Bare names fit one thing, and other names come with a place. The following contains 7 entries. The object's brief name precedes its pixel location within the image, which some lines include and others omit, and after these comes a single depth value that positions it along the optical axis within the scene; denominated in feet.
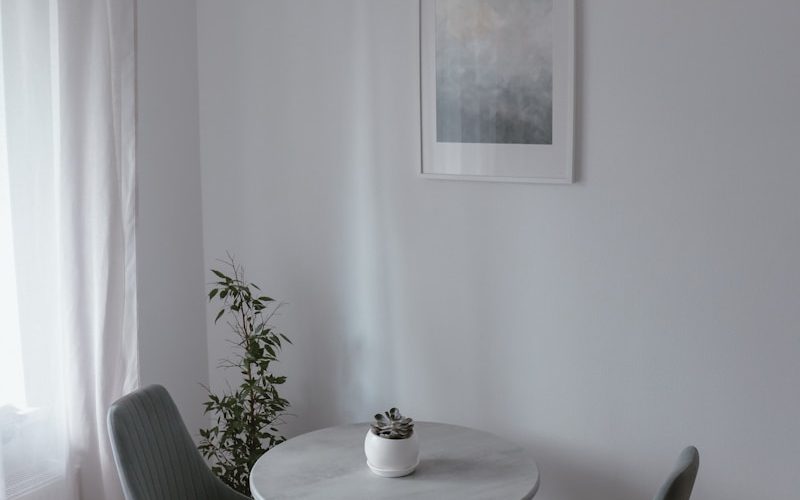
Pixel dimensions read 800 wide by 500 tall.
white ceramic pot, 7.70
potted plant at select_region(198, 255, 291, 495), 9.80
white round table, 7.46
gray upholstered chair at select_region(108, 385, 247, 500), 7.52
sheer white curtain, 8.64
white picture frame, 8.38
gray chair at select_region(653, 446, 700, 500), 5.95
